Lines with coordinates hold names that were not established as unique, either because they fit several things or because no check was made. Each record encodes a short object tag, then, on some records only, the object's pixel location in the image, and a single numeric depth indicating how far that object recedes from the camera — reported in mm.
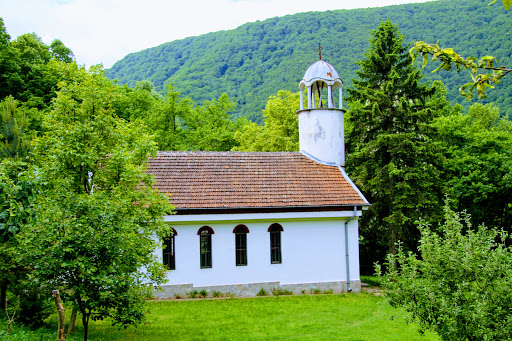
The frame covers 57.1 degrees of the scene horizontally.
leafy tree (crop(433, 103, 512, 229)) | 25141
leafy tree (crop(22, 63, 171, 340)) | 9680
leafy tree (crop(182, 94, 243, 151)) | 39469
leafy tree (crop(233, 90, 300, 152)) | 34094
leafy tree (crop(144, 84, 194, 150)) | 36781
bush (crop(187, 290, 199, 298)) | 18750
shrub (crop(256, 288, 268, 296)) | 19344
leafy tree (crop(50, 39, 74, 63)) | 41966
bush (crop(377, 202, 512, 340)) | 8094
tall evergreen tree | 23078
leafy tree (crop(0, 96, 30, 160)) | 14430
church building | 18938
